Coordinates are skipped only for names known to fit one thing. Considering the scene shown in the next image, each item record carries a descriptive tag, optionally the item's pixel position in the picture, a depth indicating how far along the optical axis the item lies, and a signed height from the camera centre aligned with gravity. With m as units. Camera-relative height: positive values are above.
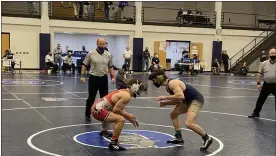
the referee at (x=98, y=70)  8.62 -0.43
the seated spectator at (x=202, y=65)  31.07 -1.11
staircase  33.72 +0.39
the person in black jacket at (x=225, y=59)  32.78 -0.53
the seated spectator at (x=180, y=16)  32.75 +3.15
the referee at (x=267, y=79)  9.49 -0.67
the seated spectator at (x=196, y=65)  28.60 -0.95
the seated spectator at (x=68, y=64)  26.39 -0.93
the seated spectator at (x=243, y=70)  29.91 -1.34
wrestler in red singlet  5.90 -0.91
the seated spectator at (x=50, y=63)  25.62 -0.85
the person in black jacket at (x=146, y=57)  30.42 -0.42
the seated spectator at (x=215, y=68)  30.42 -1.23
